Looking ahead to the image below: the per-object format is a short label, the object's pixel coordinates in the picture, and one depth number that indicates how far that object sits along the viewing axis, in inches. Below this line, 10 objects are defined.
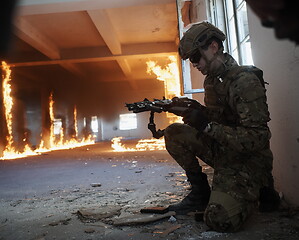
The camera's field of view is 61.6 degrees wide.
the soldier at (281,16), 17.2
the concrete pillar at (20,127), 439.8
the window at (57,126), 621.2
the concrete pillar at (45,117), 486.6
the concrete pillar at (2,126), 339.6
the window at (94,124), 706.9
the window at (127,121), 695.1
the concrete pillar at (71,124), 573.9
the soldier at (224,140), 60.4
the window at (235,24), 108.7
